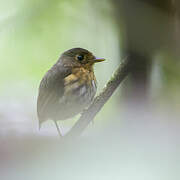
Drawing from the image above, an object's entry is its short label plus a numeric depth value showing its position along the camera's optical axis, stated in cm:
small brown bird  391
